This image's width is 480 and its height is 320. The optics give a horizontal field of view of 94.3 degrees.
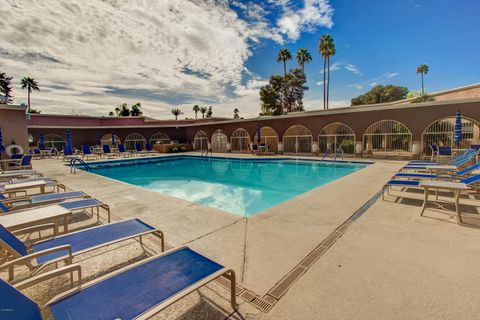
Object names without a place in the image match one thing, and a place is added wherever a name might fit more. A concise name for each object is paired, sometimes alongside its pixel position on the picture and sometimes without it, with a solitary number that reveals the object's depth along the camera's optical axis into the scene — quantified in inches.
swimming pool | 315.0
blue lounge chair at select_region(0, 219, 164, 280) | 84.5
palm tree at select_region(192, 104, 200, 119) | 2508.6
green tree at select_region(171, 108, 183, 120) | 2551.7
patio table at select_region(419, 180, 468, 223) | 145.5
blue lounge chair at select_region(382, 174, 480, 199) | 157.0
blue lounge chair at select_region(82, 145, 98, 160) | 681.0
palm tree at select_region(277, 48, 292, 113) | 1413.6
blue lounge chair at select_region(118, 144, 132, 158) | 778.2
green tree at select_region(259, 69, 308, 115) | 1453.0
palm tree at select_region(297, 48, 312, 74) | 1423.5
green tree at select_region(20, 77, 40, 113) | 1691.7
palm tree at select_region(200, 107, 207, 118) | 2466.7
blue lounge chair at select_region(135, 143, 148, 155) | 799.5
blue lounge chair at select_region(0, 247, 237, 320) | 52.6
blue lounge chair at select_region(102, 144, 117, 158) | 760.3
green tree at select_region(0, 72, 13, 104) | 1406.1
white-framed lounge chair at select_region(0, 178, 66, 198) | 205.2
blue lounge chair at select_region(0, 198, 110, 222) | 146.6
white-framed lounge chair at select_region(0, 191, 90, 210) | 167.3
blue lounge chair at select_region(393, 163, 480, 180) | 193.6
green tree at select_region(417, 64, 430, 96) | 1888.2
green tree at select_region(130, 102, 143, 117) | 2032.5
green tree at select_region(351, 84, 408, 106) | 1446.9
